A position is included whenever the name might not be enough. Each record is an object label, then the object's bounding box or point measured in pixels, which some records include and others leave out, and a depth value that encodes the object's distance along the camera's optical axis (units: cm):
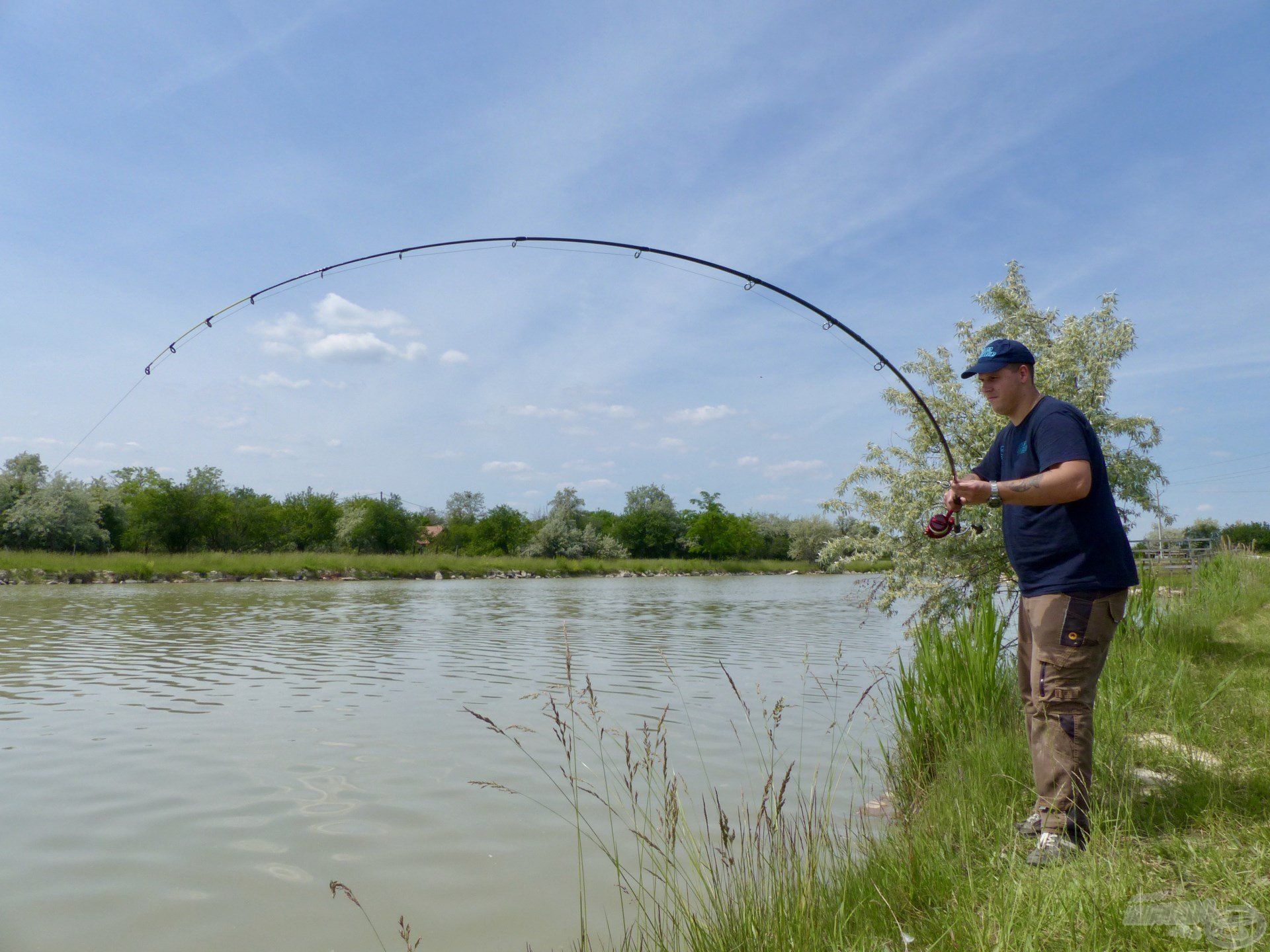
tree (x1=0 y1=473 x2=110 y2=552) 3678
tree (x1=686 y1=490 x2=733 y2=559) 7981
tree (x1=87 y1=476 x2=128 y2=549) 4250
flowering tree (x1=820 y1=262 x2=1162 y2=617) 905
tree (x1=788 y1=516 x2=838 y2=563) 7644
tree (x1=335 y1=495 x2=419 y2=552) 5844
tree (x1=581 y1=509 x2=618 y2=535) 8250
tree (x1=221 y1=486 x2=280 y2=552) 5000
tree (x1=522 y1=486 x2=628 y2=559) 6353
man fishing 324
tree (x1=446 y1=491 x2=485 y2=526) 9825
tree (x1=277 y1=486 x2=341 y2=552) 5619
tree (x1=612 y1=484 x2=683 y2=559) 8212
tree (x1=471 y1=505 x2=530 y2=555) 6756
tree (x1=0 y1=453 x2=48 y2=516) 3838
